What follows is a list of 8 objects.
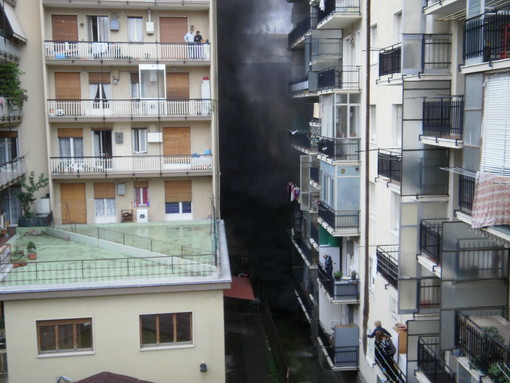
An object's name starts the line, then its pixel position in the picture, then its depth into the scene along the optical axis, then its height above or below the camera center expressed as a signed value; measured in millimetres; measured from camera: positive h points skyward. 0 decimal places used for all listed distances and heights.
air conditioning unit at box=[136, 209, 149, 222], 27000 -4003
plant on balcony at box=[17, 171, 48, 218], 25422 -2774
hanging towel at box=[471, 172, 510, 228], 10430 -1404
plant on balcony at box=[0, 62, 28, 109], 23872 +1299
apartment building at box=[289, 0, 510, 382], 11125 -1610
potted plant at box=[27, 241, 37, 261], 20883 -4322
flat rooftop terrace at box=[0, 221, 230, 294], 18609 -4434
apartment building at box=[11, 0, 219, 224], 25734 +460
